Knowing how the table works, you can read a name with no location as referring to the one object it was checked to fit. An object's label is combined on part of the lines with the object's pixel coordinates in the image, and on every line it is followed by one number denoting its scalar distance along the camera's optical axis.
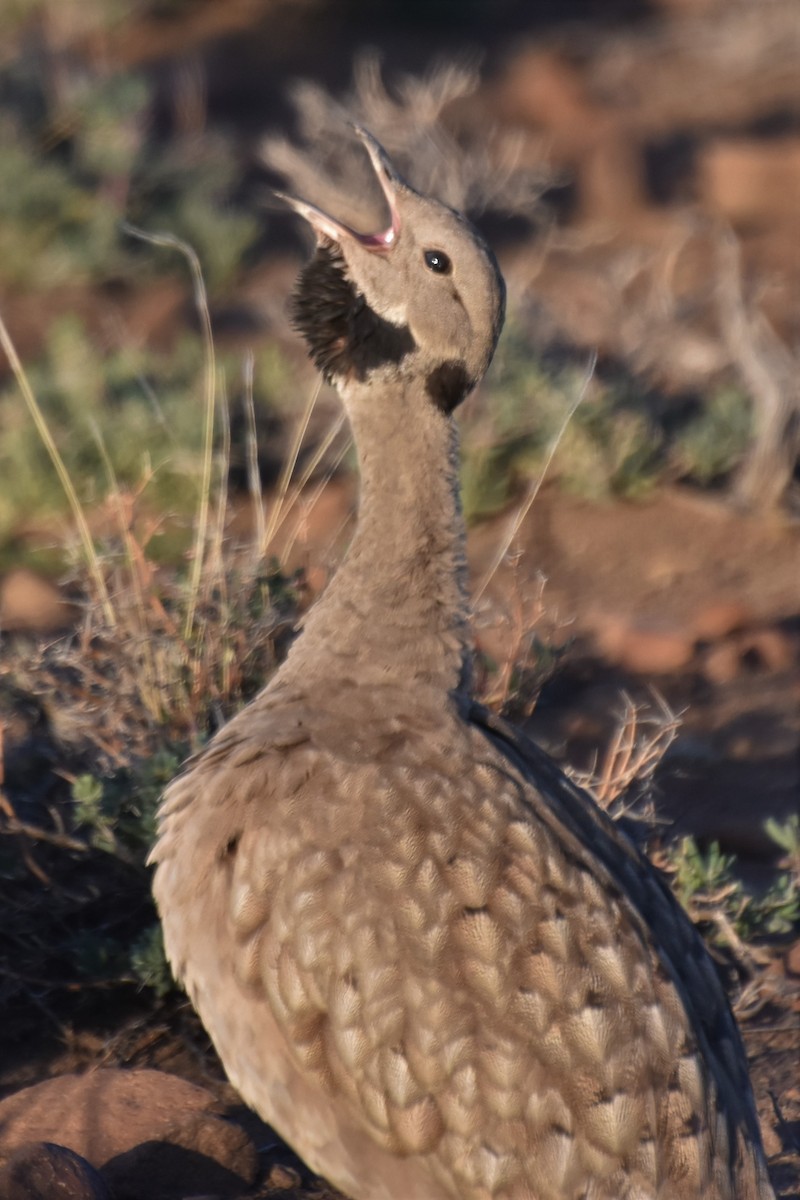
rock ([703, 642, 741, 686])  12.77
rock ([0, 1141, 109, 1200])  6.96
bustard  6.62
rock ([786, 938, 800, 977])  9.79
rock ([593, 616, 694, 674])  12.79
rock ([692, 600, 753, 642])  13.25
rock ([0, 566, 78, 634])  12.54
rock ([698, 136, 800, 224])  23.22
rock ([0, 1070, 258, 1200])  7.67
